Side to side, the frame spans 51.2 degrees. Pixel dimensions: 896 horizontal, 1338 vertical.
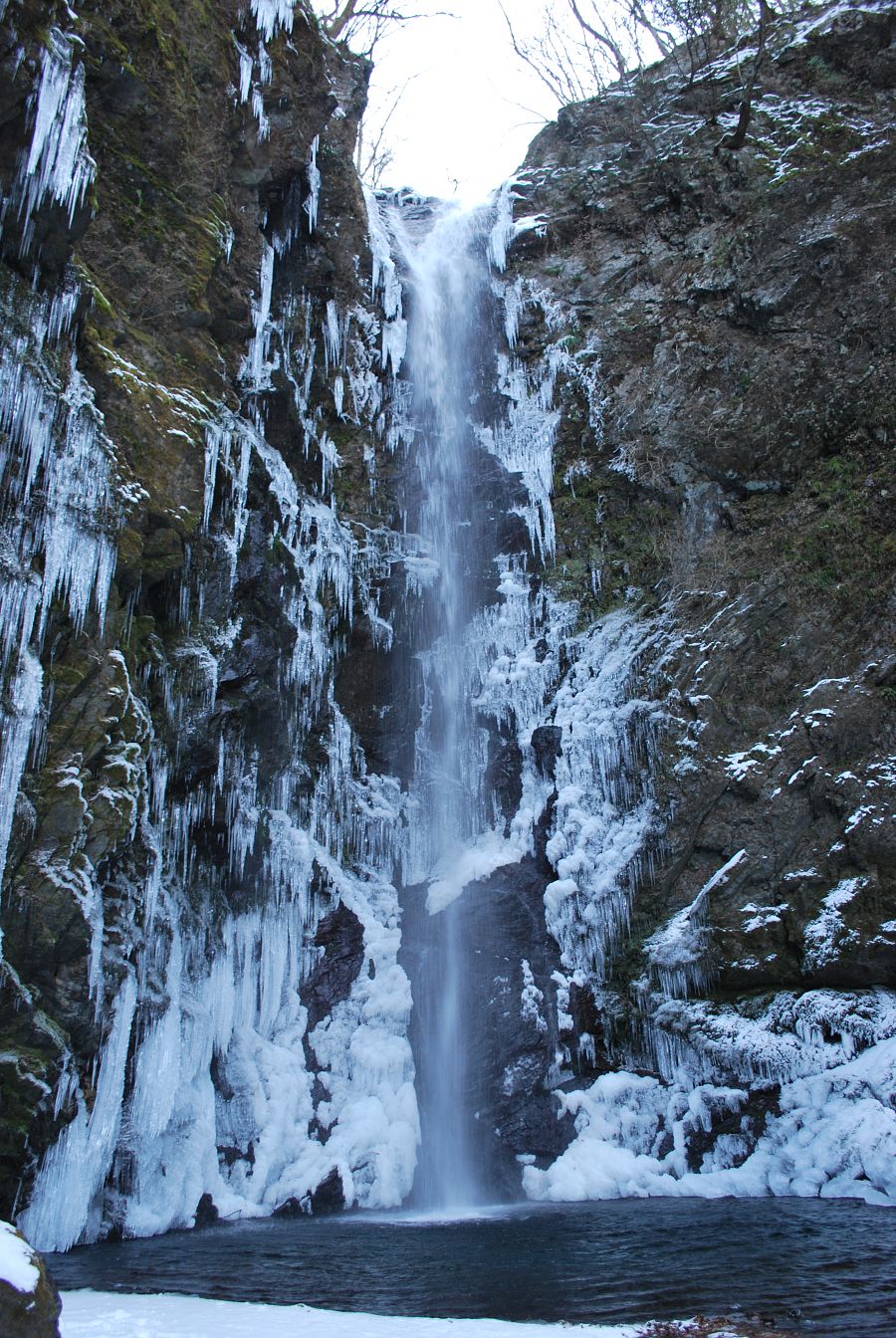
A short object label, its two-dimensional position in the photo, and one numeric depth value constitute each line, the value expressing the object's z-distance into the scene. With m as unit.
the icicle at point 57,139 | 7.90
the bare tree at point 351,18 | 20.42
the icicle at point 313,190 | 13.77
